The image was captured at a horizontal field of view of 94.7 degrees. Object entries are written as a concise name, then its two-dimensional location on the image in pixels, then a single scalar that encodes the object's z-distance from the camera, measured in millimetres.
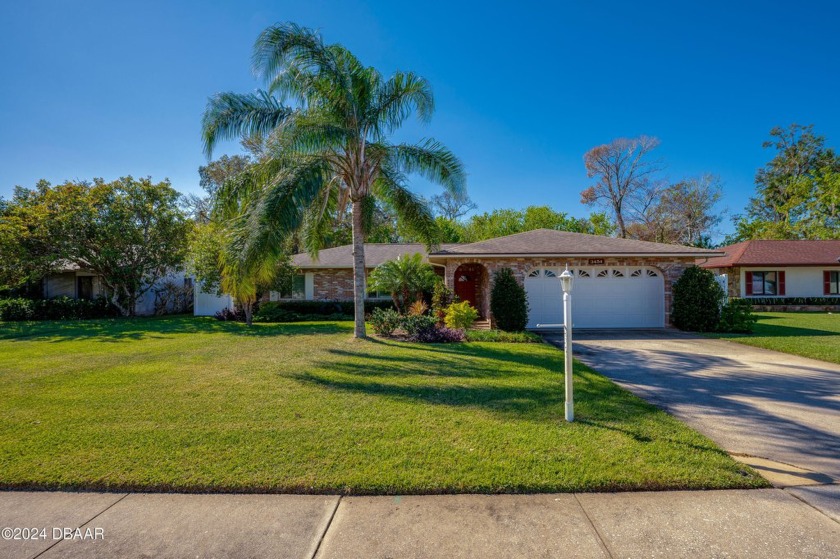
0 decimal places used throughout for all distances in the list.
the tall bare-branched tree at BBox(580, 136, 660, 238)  31266
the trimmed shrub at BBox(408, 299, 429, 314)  13277
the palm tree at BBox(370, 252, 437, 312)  14141
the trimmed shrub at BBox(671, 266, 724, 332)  13273
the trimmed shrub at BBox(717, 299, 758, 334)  12984
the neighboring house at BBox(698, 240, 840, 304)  23094
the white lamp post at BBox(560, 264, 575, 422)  4648
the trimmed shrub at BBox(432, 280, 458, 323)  14000
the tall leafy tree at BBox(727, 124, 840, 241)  31155
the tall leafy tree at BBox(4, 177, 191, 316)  17375
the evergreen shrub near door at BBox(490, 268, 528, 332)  12695
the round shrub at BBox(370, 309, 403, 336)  11961
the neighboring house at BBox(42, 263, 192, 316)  22594
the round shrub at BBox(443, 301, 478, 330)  12180
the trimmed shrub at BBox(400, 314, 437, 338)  11398
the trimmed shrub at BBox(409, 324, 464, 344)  11156
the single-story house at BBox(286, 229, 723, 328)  13828
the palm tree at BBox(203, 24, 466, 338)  9125
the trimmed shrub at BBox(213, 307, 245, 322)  17906
